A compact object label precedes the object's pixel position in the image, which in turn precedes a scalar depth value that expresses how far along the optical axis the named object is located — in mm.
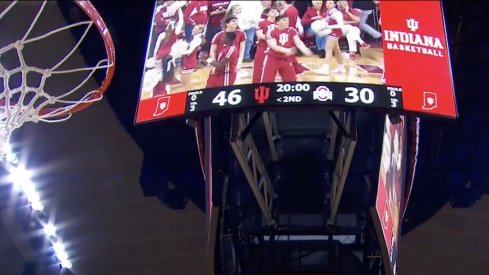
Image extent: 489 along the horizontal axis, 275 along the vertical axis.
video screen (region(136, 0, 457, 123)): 5926
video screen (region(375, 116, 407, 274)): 7441
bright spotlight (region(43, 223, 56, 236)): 10180
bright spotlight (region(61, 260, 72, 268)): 9984
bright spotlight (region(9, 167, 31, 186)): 10039
